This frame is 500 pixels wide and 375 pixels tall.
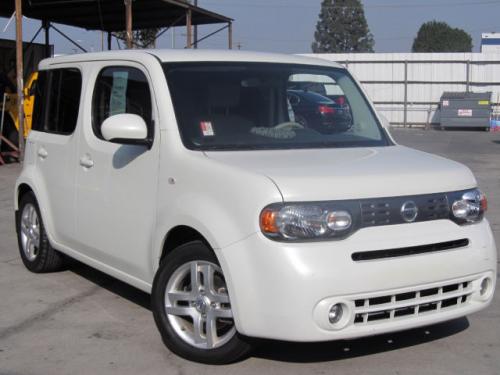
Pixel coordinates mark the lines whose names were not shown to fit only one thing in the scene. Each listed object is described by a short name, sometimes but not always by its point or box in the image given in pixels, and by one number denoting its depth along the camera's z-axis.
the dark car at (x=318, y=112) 5.16
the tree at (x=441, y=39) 91.81
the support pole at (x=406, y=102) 31.83
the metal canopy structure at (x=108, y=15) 15.12
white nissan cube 3.86
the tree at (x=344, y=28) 99.12
